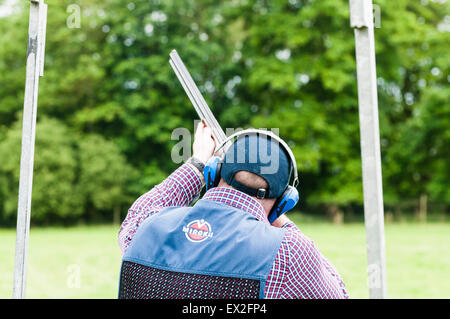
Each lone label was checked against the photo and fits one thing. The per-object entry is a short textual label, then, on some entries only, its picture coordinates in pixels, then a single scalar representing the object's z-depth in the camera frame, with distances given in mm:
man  3093
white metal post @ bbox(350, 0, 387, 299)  3067
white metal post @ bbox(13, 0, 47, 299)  3454
